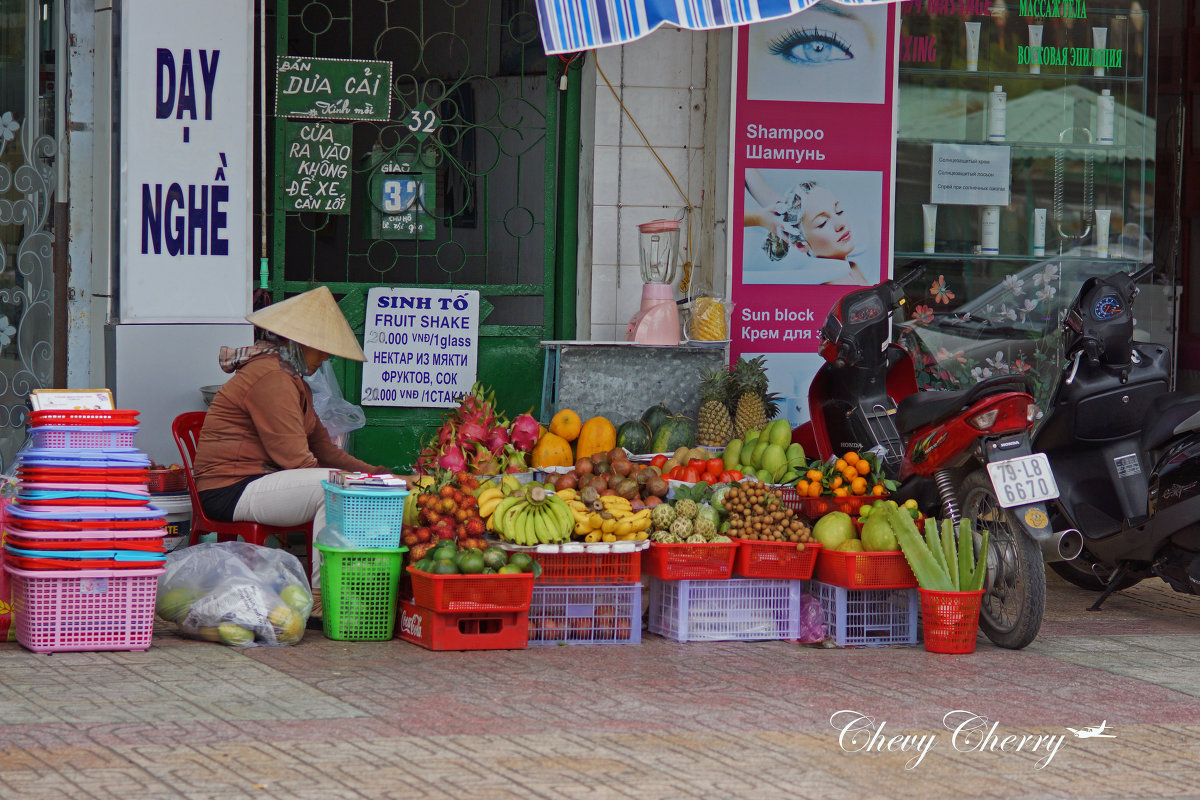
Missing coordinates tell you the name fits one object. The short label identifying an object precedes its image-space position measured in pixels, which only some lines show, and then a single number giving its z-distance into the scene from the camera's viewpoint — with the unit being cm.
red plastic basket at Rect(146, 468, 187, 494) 1547
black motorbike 1330
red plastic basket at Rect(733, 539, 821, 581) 1315
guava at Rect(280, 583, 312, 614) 1254
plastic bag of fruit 1236
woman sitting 1384
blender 1705
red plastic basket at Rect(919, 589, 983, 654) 1267
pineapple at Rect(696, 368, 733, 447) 1655
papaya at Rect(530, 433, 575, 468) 1552
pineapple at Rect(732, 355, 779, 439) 1670
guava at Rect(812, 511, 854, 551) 1321
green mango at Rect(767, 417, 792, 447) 1518
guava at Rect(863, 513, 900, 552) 1299
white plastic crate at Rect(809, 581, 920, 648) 1325
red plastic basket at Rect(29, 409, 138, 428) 1207
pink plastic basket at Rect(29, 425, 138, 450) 1206
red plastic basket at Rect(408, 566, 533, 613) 1226
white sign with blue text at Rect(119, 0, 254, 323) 1628
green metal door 1797
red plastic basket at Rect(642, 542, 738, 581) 1301
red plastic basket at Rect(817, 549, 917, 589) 1294
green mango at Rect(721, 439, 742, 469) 1538
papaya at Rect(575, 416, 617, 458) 1602
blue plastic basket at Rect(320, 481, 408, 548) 1264
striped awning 1348
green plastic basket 1270
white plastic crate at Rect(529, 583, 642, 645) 1297
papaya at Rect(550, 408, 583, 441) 1612
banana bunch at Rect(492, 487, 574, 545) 1278
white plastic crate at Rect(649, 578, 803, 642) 1324
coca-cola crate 1242
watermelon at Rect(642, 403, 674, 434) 1680
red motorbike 1259
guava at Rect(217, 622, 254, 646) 1230
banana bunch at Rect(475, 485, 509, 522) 1313
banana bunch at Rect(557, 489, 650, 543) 1296
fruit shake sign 1792
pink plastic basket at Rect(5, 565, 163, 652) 1182
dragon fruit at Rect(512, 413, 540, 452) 1557
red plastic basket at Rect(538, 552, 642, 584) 1287
